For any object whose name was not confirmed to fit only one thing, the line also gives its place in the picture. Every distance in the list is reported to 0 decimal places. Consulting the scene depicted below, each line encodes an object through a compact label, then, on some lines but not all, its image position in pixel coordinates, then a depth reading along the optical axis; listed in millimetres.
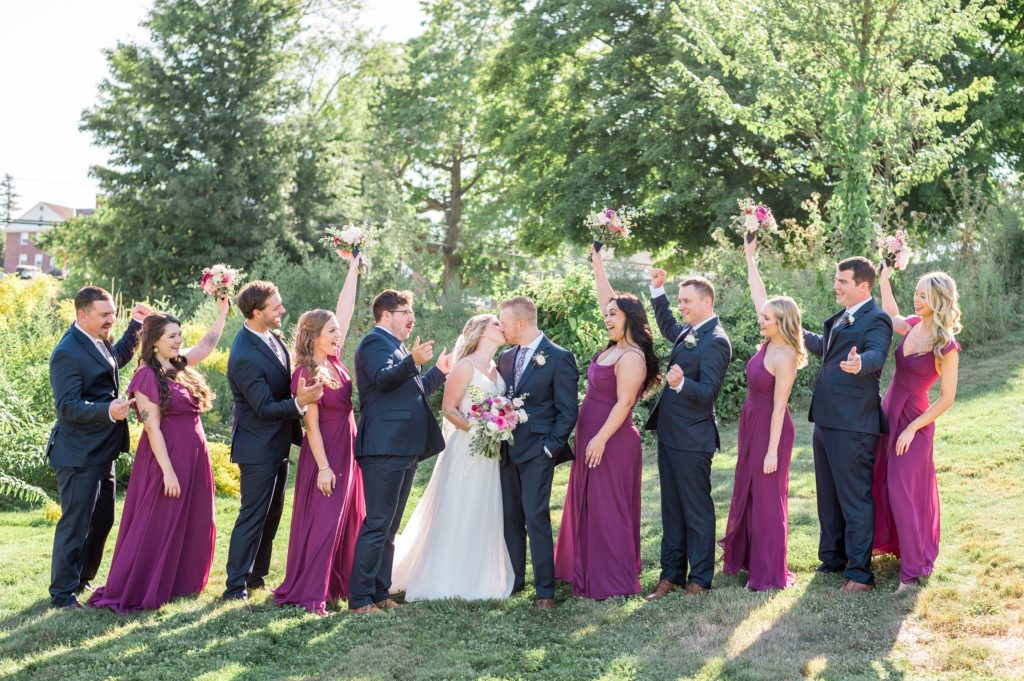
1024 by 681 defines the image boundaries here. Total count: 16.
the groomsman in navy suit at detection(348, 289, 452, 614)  6480
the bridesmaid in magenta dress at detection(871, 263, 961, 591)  6453
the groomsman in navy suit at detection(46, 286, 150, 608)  6703
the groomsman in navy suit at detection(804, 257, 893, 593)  6617
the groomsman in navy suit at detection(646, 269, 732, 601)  6652
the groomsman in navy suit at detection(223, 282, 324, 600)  6566
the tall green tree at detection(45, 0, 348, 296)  23219
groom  6691
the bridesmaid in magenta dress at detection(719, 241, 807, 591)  6727
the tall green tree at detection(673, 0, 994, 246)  13531
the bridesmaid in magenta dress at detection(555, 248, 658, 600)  6711
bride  6977
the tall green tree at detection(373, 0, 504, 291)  33625
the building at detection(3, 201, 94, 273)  100062
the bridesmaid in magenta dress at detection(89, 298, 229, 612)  6613
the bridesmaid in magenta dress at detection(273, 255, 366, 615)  6590
